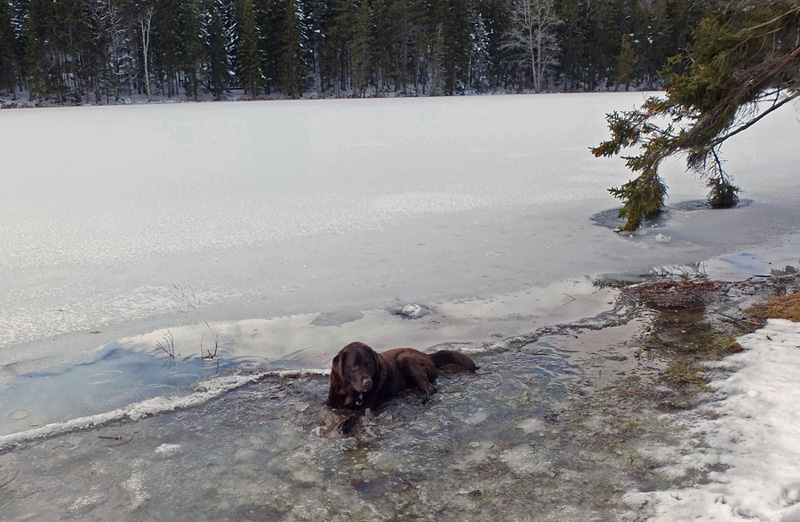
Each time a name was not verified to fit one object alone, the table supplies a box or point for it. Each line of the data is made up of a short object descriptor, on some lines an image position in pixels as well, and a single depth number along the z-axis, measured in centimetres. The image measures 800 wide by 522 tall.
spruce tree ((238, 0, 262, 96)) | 5815
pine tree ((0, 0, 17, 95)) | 5184
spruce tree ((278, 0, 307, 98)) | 5956
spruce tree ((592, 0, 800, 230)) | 809
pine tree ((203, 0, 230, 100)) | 5881
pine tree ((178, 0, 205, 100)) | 5794
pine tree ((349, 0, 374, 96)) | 6053
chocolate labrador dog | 426
